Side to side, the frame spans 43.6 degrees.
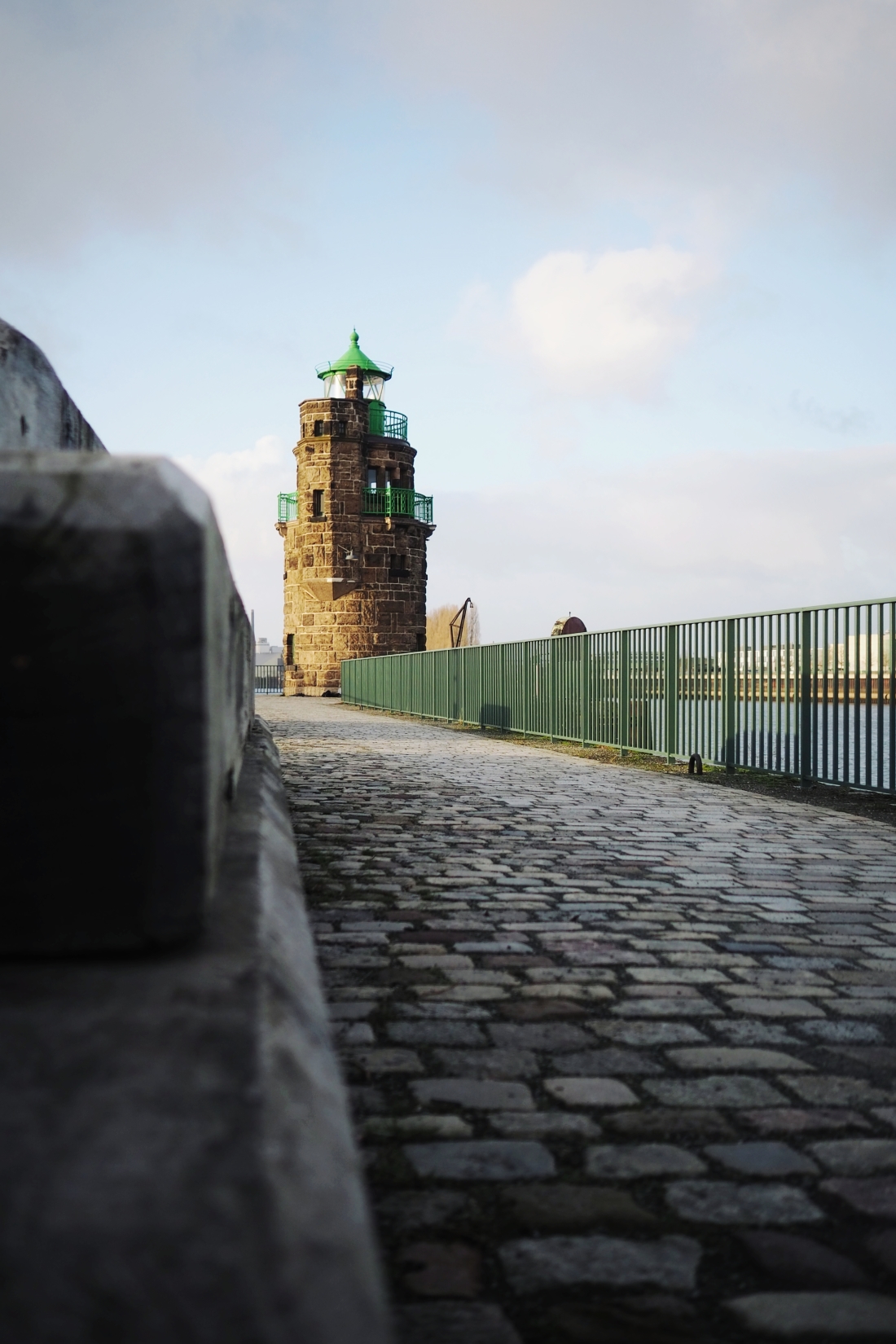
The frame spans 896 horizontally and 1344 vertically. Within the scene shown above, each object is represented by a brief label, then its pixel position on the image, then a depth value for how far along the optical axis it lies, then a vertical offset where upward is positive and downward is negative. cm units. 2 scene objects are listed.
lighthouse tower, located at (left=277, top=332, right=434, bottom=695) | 4162 +547
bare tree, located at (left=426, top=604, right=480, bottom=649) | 7422 +388
